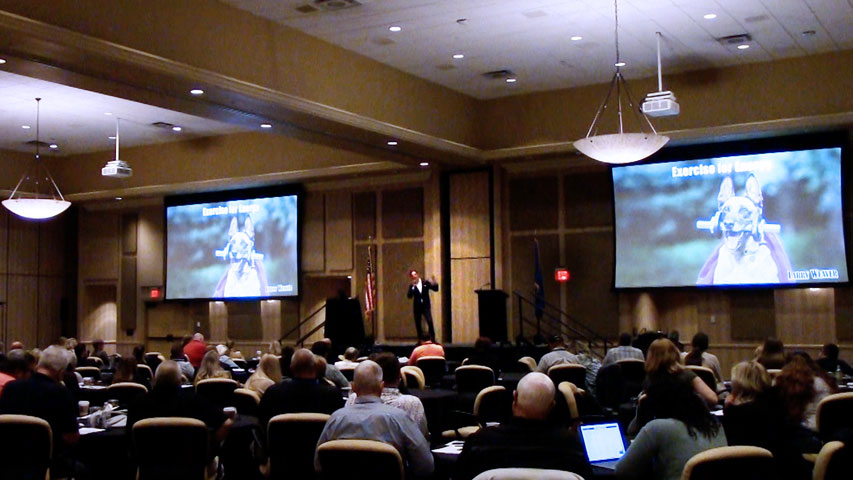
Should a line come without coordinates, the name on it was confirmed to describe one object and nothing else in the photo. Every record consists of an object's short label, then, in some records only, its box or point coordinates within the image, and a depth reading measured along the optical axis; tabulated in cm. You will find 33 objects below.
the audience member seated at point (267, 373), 778
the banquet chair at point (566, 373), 953
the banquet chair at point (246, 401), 729
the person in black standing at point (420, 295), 1572
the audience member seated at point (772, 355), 839
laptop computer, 495
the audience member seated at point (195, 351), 1359
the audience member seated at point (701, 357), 949
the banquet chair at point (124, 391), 824
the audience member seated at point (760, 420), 462
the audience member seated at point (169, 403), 571
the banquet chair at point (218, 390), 810
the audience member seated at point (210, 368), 853
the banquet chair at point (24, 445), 526
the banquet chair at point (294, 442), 553
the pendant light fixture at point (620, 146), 1144
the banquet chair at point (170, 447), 530
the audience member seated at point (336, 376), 906
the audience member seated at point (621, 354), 990
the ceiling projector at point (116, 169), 1574
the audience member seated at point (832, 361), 994
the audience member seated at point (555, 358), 988
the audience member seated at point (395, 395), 571
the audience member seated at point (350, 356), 1183
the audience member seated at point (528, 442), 367
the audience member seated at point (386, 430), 486
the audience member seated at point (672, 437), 411
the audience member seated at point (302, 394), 618
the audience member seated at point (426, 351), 1245
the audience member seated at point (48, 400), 569
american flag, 1689
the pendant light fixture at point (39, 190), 1597
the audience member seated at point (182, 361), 1122
